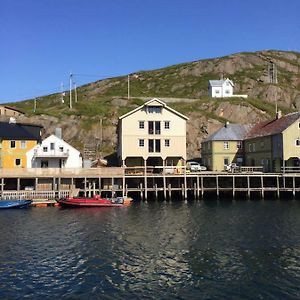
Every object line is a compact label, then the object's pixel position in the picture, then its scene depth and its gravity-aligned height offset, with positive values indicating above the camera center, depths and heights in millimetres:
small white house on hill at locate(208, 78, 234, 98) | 120312 +23042
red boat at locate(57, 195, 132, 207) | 52625 -5082
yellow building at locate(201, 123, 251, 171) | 73250 +2726
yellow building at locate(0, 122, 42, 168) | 63875 +3120
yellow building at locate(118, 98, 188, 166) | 65250 +5219
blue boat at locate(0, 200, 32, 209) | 51344 -5066
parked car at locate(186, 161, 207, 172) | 69500 -918
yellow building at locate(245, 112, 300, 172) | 62750 +2994
